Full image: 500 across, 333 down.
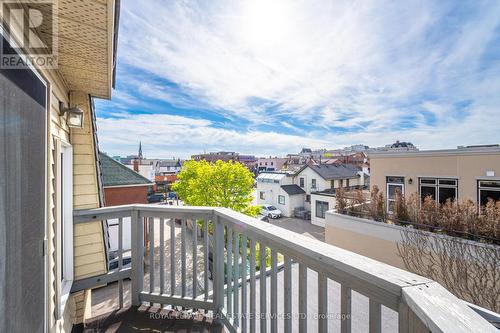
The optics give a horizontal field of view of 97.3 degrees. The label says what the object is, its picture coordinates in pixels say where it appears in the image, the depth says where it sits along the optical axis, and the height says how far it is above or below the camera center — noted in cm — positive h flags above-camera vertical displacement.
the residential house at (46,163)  102 +3
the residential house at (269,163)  4341 +50
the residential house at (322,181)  1545 -136
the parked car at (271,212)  1741 -371
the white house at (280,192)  1817 -232
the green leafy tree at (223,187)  980 -96
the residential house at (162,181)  2699 -185
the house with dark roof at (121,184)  805 -67
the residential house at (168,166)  4364 +3
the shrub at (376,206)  695 -132
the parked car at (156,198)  2296 -338
